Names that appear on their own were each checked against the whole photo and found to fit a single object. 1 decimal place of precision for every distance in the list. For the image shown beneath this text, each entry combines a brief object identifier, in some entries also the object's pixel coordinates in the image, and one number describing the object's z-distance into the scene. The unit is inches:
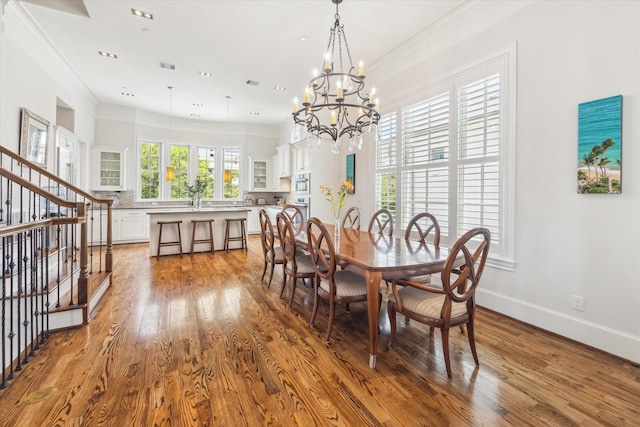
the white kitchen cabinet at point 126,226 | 267.1
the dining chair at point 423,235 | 118.0
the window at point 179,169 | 322.3
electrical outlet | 100.4
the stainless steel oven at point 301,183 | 270.7
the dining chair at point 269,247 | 147.6
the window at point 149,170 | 306.3
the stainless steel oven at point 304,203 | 271.6
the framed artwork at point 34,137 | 149.6
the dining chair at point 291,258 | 125.5
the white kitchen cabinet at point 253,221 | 337.4
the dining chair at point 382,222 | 149.0
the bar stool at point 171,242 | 226.8
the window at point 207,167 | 336.5
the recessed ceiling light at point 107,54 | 179.9
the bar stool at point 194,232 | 238.2
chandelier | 111.8
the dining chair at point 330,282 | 97.1
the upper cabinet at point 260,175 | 352.2
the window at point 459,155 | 122.6
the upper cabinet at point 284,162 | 316.5
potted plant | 284.7
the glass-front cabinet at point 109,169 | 275.0
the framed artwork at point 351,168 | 214.8
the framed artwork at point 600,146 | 90.6
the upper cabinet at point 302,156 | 273.0
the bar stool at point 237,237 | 250.4
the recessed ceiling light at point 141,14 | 139.0
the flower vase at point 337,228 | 133.7
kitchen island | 228.1
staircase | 86.7
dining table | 83.1
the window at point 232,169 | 346.6
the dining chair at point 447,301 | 76.2
